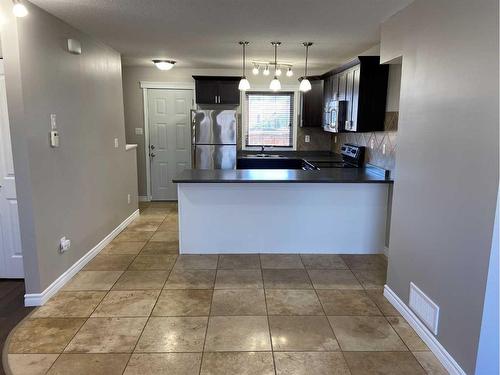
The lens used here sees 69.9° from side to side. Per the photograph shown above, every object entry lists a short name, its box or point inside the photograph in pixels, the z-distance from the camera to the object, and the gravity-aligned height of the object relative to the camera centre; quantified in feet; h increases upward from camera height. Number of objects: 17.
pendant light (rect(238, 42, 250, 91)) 13.44 +1.70
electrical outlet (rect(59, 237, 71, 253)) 10.23 -3.35
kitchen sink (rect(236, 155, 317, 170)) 18.88 -1.72
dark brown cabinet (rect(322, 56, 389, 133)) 12.80 +1.36
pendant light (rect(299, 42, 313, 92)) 13.14 +1.69
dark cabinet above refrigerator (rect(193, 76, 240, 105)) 19.04 +2.10
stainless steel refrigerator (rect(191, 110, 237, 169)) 18.40 -0.48
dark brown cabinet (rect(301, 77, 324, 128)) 18.61 +1.29
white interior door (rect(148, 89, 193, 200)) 20.35 -0.45
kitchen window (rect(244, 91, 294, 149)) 20.51 +0.64
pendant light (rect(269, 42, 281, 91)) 13.64 +1.74
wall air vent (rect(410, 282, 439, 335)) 7.34 -3.77
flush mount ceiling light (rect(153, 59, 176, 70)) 17.18 +3.12
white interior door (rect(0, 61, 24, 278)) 9.87 -2.37
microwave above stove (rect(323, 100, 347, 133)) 14.64 +0.68
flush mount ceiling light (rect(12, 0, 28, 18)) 7.70 +2.53
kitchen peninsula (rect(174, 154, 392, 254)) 12.50 -2.94
